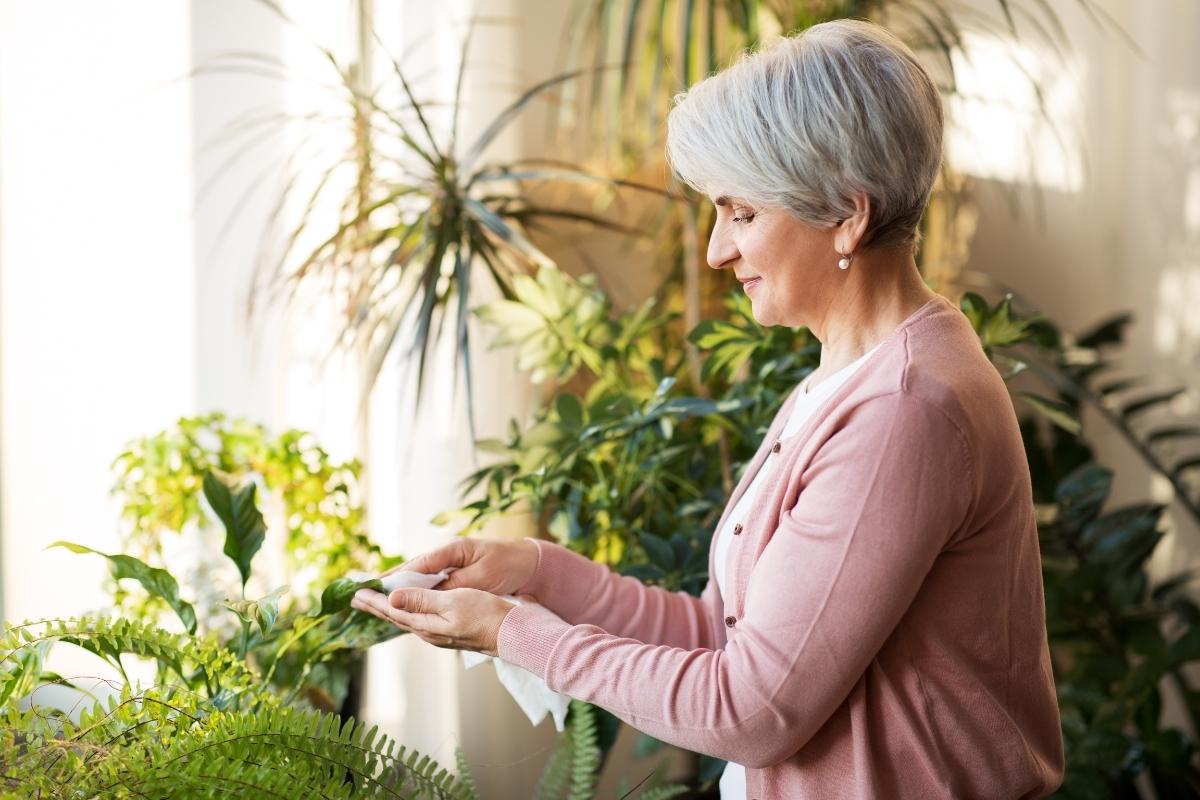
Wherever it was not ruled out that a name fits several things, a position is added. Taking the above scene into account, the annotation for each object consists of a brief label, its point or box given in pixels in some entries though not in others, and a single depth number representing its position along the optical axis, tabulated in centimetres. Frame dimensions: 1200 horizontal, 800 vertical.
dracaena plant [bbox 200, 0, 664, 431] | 187
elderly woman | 104
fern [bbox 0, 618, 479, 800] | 100
